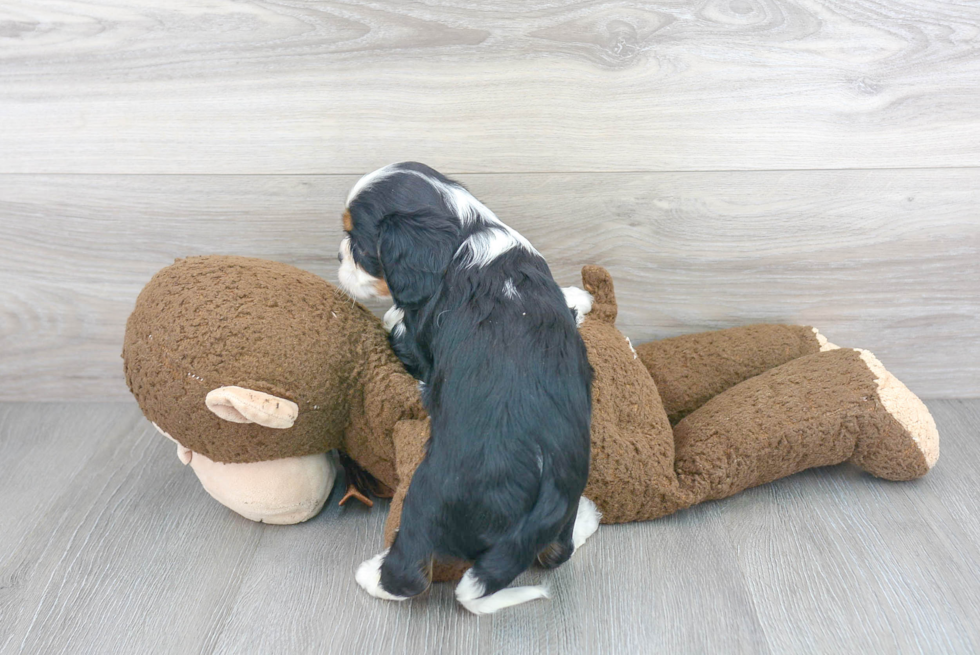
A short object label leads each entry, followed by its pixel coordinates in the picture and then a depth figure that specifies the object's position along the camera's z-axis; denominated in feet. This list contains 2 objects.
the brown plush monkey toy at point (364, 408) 3.90
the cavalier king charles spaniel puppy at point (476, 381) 3.50
